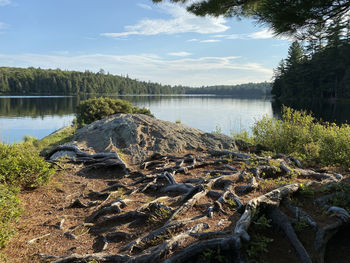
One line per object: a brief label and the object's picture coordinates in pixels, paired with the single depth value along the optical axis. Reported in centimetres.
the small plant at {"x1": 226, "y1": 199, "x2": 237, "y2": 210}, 469
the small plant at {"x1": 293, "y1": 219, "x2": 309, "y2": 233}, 381
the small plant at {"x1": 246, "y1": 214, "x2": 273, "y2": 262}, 327
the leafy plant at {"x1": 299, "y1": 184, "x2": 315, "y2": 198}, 482
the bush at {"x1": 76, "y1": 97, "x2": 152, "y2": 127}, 1809
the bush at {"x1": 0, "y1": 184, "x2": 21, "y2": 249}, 412
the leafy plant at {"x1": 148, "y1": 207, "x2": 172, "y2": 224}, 473
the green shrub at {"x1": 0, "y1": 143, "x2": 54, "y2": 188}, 589
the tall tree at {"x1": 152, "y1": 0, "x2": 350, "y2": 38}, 510
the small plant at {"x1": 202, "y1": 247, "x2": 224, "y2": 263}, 322
